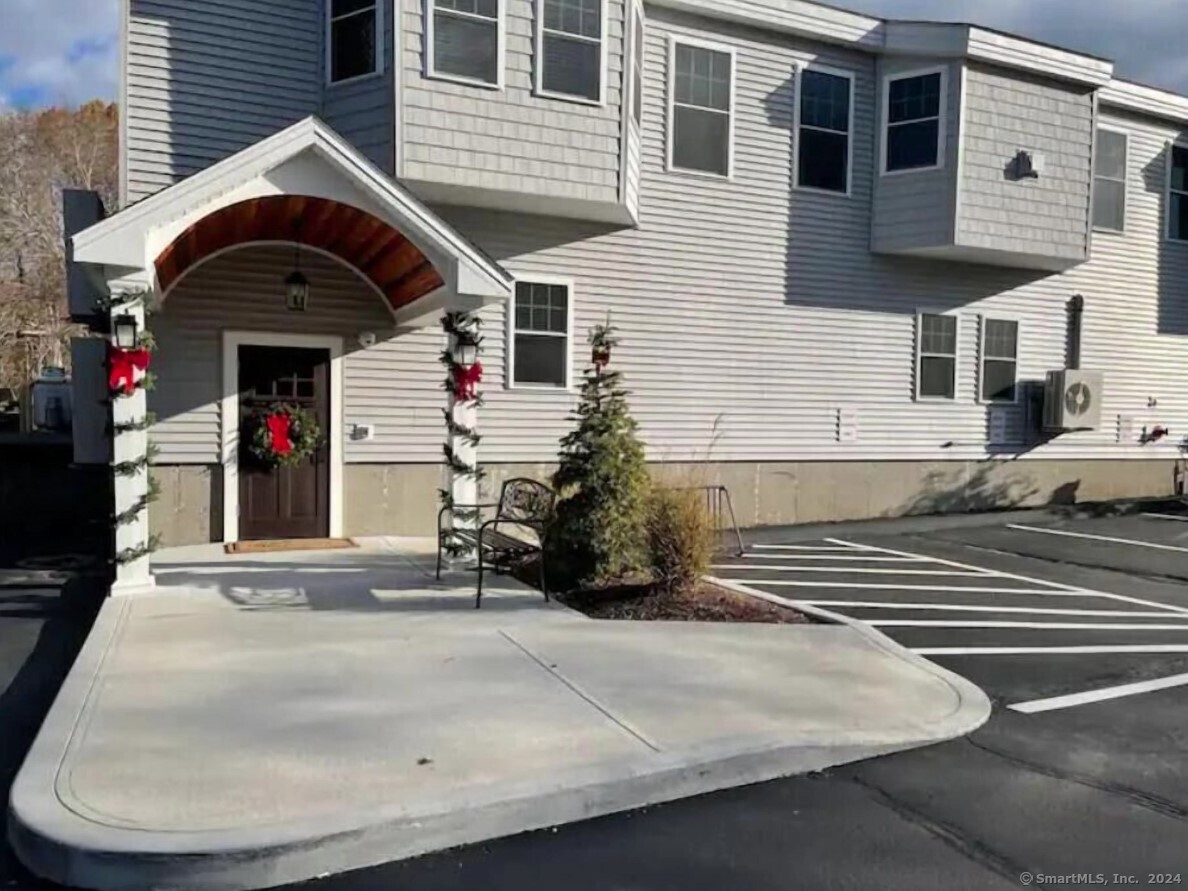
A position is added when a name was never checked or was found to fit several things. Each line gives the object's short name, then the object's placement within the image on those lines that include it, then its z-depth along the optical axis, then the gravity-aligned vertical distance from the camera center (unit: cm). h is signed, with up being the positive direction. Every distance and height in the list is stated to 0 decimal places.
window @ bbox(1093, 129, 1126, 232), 1453 +380
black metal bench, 721 -105
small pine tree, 741 -67
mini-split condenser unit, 1404 +30
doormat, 917 -144
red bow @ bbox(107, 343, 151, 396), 695 +23
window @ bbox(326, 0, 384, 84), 963 +387
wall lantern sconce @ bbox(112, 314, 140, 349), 690 +51
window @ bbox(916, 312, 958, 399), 1347 +88
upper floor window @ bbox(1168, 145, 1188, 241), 1527 +375
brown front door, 967 -68
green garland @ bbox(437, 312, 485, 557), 834 -18
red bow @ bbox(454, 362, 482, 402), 845 +24
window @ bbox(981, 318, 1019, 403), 1388 +90
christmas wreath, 946 -33
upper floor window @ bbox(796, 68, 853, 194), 1245 +384
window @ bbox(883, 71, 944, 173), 1252 +406
